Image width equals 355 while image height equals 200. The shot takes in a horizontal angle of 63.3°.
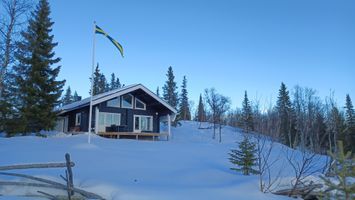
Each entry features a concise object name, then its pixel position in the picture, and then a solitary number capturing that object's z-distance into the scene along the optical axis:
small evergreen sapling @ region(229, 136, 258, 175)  10.50
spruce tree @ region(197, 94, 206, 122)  62.73
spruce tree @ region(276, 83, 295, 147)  53.18
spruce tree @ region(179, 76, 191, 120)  62.88
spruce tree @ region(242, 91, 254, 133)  56.17
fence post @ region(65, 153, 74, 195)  7.36
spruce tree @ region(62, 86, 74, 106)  78.44
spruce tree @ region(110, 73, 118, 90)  72.51
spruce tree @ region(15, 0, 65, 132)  21.97
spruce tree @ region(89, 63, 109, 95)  59.19
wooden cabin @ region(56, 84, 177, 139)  23.80
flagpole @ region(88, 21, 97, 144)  16.48
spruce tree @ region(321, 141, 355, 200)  4.41
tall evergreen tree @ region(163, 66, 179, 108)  57.28
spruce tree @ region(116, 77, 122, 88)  72.12
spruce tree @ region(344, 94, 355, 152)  47.69
